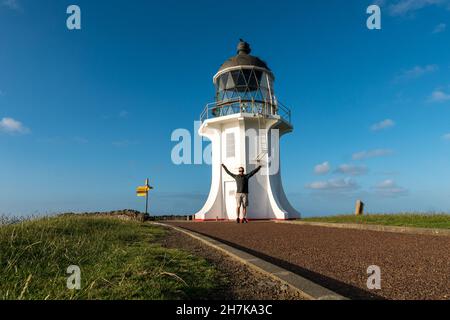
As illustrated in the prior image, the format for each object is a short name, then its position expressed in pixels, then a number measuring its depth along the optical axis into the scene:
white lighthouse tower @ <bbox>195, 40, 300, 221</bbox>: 20.06
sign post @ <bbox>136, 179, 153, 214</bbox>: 22.42
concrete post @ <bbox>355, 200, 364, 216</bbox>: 18.26
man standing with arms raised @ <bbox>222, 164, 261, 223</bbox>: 15.22
